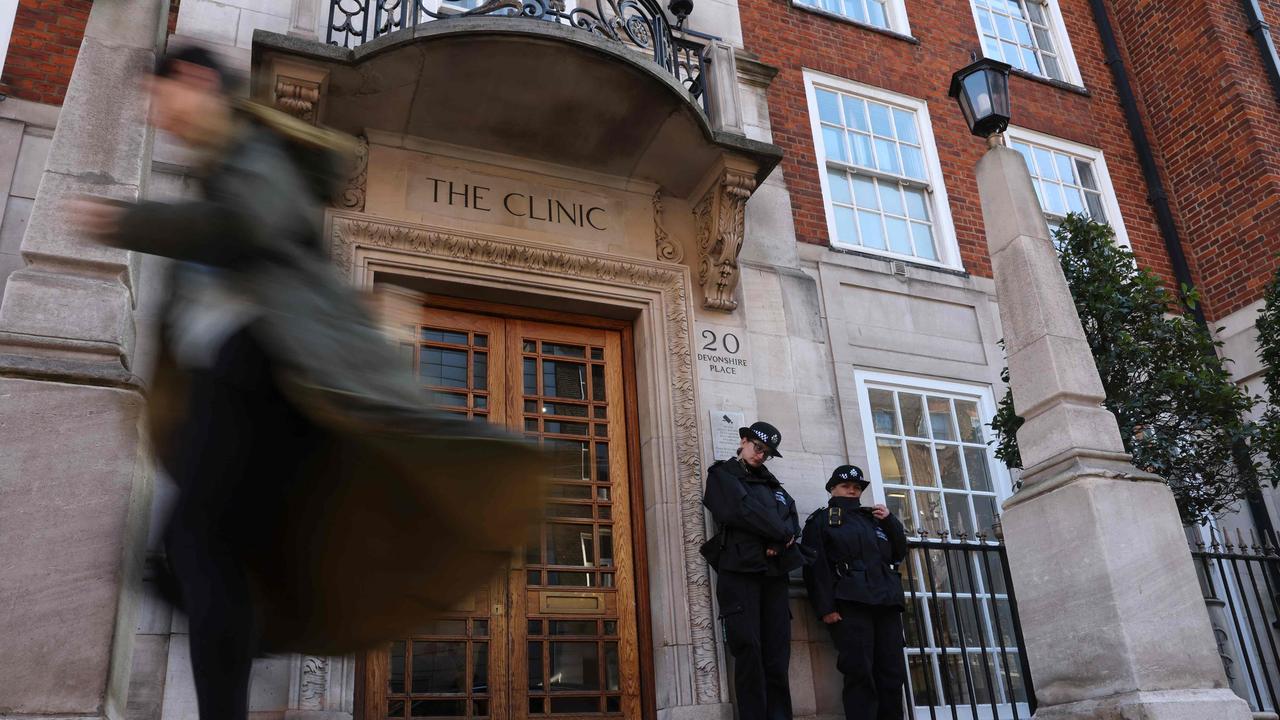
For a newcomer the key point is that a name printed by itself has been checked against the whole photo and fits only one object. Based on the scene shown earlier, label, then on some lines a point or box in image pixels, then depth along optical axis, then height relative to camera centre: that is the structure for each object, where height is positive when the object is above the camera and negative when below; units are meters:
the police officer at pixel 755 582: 6.35 +1.13
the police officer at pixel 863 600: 6.57 +0.99
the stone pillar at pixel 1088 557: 5.21 +0.96
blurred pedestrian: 1.88 +0.59
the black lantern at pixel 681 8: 8.86 +6.36
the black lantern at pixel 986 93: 6.66 +4.11
